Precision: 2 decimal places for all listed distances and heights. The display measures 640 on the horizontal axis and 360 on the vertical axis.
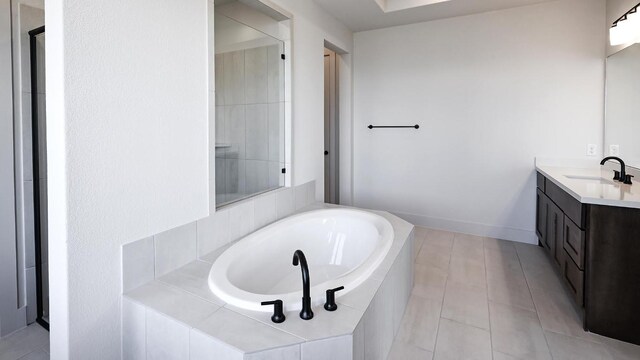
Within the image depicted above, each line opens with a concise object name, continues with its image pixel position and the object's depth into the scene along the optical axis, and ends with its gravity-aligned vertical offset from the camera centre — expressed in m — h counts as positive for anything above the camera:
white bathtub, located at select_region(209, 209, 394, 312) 1.37 -0.54
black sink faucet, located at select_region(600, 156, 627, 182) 2.24 -0.09
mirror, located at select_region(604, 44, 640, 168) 2.37 +0.44
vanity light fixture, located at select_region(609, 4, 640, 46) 2.26 +0.96
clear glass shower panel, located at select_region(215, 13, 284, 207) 2.08 +0.38
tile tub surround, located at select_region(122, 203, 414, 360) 1.09 -0.58
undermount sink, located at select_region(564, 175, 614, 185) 2.42 -0.13
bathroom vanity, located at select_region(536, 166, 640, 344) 1.72 -0.53
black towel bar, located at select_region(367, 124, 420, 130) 3.72 +0.42
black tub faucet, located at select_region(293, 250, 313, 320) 1.20 -0.49
